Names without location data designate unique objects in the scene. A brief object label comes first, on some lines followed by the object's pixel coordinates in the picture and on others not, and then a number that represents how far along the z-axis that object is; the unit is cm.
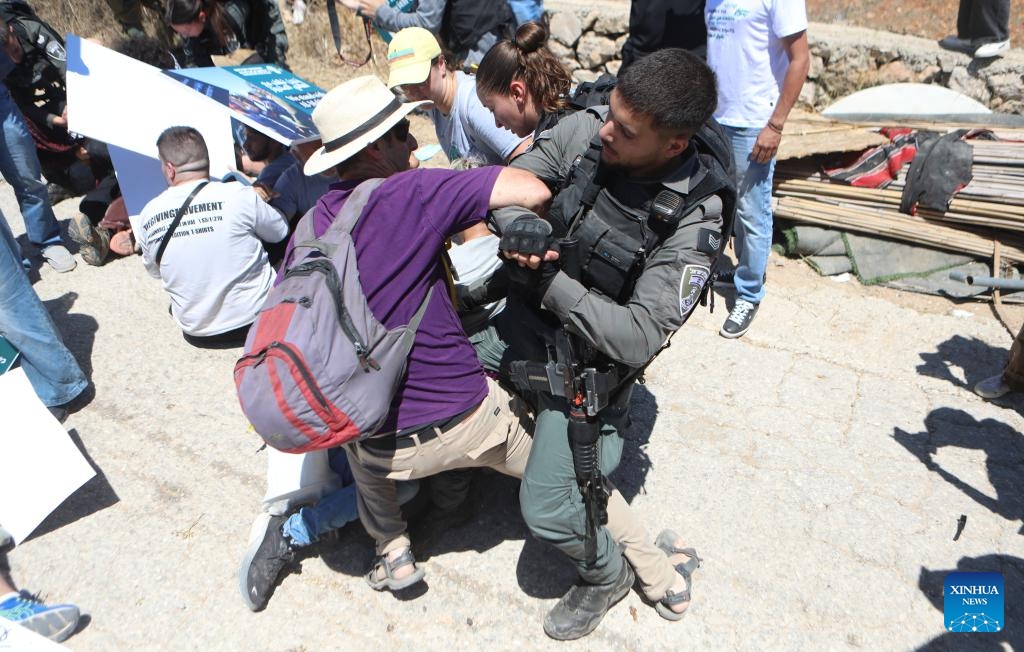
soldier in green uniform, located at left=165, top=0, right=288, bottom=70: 545
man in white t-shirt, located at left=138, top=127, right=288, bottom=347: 404
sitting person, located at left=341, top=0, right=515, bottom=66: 509
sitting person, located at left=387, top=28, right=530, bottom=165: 362
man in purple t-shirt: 211
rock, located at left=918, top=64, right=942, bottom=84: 677
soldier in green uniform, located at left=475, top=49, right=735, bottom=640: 210
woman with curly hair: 309
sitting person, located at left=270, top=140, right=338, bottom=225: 460
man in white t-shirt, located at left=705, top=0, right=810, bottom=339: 369
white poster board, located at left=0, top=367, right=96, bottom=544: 313
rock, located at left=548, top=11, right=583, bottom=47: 817
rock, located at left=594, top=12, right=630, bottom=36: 789
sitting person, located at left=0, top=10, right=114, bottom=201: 558
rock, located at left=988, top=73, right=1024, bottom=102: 637
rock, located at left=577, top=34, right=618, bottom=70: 811
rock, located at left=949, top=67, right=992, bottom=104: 650
